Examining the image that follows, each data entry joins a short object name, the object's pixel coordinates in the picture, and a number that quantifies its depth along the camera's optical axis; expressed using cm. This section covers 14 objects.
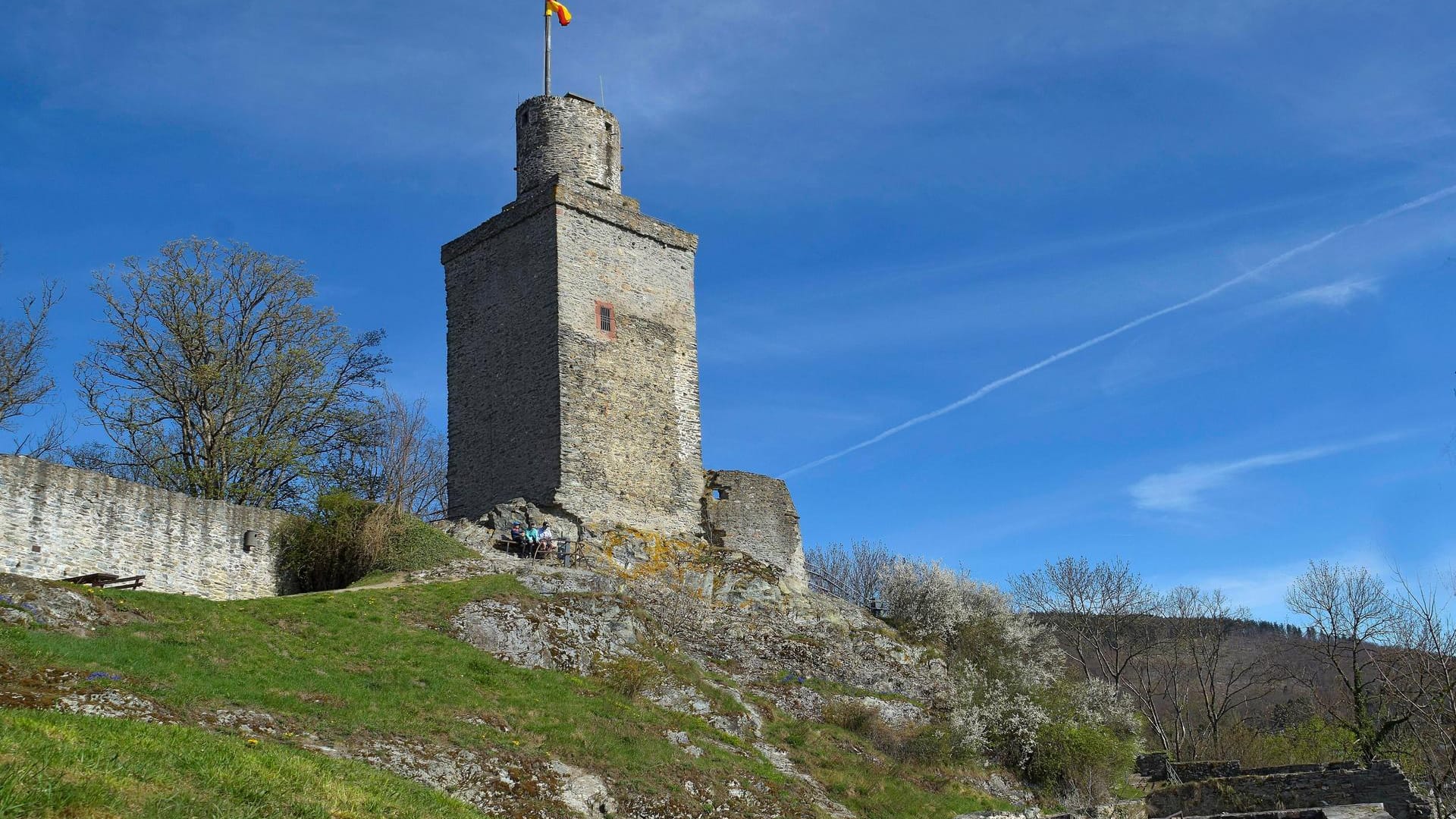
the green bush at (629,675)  2169
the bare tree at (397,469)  2833
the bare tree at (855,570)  5378
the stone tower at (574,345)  3103
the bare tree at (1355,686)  2970
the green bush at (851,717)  2541
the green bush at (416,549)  2577
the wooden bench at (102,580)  2038
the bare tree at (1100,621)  4538
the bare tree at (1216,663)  4019
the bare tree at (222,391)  3189
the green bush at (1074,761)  2719
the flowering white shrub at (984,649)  2773
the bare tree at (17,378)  3152
